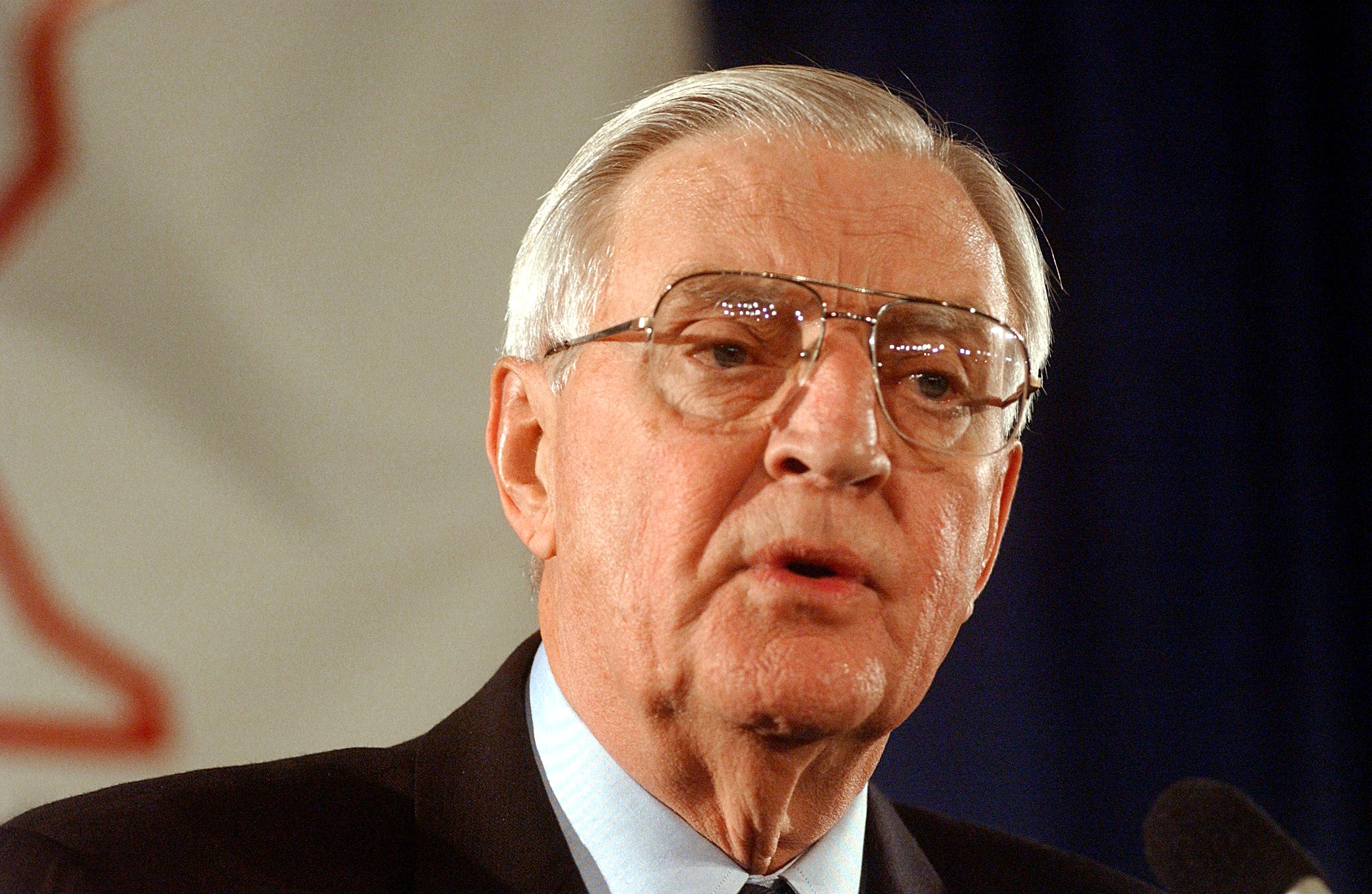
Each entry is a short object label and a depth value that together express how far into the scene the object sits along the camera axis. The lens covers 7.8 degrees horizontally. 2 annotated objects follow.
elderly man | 2.89
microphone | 2.88
